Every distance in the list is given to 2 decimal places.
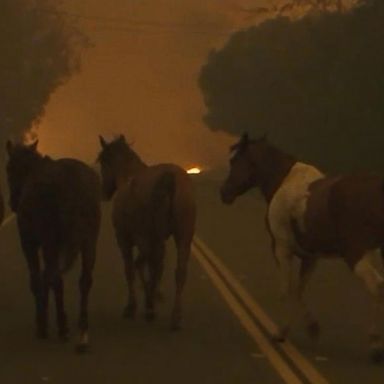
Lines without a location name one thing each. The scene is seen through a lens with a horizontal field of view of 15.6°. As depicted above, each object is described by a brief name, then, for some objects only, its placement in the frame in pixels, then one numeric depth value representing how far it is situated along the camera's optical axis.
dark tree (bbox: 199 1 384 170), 47.88
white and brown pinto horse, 11.42
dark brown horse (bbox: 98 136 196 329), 13.77
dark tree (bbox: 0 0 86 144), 68.06
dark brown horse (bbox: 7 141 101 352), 12.49
